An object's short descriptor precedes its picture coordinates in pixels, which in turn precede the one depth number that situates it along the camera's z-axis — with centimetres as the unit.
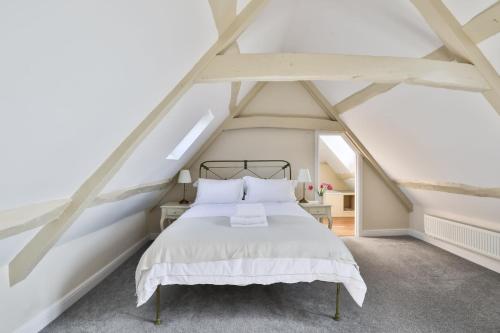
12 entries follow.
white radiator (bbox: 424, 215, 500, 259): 289
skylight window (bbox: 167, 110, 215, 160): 328
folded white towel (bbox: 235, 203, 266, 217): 238
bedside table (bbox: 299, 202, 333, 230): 373
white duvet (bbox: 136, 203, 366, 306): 191
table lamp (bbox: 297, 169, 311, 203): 388
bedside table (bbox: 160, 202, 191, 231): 365
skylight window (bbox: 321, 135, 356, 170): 580
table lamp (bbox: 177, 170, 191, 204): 383
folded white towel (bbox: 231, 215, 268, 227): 230
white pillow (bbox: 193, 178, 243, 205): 344
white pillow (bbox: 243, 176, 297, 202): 349
